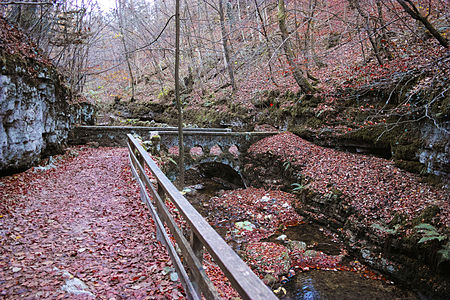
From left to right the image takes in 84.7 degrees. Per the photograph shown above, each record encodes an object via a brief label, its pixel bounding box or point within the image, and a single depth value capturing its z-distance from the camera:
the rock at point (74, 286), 2.77
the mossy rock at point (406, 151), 8.24
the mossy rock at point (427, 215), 6.44
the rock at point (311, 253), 7.56
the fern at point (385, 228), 6.87
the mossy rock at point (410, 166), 8.02
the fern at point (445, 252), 5.43
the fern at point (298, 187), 10.61
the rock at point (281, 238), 8.60
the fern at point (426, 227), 6.02
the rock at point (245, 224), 8.16
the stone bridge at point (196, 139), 13.43
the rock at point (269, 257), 6.83
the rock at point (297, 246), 7.91
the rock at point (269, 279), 6.34
